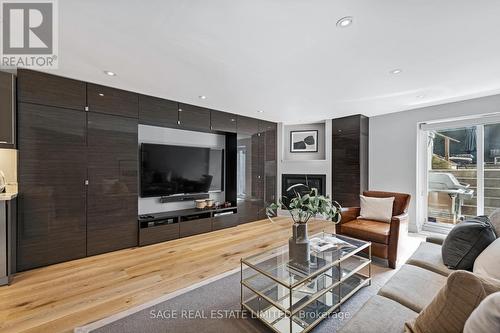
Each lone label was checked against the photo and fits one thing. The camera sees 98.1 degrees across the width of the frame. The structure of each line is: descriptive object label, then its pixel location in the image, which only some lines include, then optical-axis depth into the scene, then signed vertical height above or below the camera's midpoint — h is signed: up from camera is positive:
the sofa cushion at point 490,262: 1.26 -0.59
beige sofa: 1.06 -0.79
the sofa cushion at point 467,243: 1.56 -0.57
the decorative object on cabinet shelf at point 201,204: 4.10 -0.73
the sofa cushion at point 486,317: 0.63 -0.46
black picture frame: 5.29 +0.58
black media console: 3.36 -1.00
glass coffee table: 1.62 -1.05
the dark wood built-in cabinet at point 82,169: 2.56 -0.05
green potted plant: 1.98 -0.50
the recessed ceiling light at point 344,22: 1.64 +1.11
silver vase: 1.98 -0.73
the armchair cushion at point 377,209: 3.07 -0.62
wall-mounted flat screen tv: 3.54 -0.08
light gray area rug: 1.64 -1.23
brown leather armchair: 2.59 -0.80
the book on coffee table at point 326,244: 2.21 -0.83
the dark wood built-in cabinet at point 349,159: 4.48 +0.15
